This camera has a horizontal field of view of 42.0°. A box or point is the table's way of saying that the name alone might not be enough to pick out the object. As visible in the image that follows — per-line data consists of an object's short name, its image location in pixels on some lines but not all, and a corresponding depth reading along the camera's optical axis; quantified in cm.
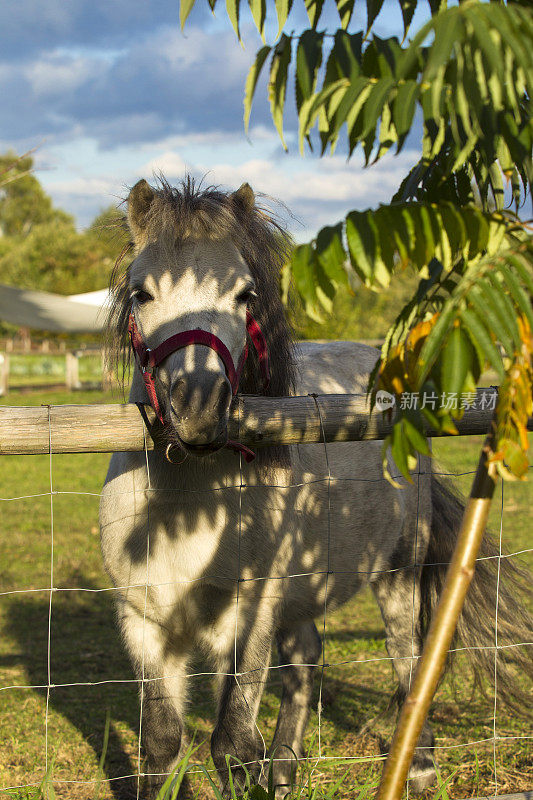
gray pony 217
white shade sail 1686
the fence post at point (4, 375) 2106
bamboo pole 121
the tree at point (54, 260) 4081
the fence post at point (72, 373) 2330
